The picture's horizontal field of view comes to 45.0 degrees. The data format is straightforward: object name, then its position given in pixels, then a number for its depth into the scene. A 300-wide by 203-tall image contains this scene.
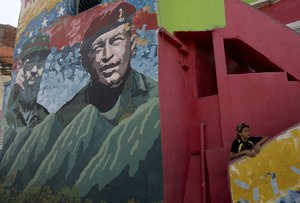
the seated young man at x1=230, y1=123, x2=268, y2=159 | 5.66
